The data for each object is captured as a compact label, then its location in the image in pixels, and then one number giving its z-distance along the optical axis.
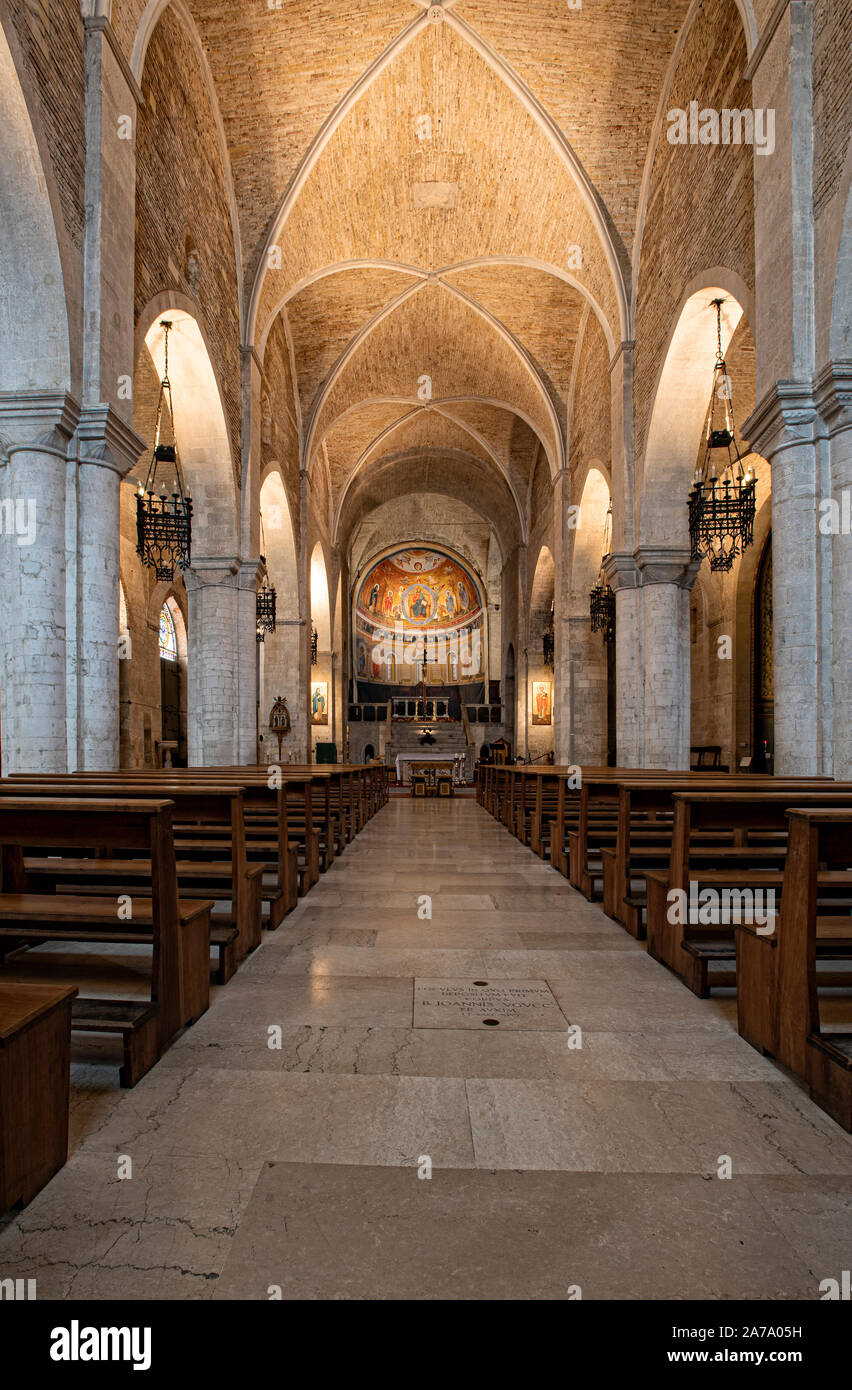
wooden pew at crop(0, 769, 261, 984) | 3.42
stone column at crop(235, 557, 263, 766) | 11.70
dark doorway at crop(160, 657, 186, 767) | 21.47
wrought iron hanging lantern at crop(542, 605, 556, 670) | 19.88
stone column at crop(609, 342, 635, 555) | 11.45
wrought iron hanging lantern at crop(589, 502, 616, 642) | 13.42
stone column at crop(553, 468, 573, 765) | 15.73
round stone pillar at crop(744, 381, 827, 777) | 5.98
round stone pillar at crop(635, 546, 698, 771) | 10.75
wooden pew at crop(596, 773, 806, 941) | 3.96
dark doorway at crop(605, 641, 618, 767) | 19.50
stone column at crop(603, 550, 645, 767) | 11.20
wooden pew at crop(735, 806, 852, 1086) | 2.41
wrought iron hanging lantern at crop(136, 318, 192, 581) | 9.16
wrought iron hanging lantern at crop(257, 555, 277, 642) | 13.34
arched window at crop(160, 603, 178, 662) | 21.34
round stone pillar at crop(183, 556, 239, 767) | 11.39
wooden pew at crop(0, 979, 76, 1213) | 1.79
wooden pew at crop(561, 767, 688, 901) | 5.45
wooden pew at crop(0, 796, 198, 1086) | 2.52
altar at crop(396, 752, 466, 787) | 22.91
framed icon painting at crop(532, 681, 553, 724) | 21.50
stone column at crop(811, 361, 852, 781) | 5.74
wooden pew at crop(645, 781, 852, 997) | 3.33
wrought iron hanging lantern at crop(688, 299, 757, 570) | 8.55
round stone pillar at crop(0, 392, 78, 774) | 5.91
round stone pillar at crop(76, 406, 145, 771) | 6.21
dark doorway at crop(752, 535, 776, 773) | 16.45
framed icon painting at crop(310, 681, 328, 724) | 22.78
